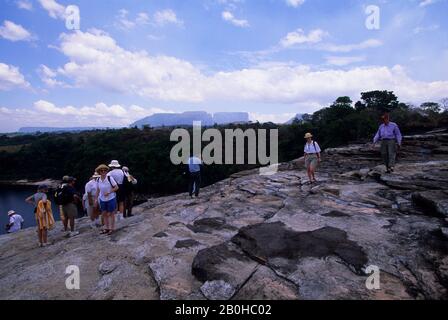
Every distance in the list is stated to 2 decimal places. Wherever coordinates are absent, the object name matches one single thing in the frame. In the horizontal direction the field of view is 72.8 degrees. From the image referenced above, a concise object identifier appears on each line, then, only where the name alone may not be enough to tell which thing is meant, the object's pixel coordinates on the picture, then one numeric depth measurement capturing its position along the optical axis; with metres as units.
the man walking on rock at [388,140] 8.40
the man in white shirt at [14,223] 9.98
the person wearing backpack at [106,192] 6.38
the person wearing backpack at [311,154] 8.84
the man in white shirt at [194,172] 9.38
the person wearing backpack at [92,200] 7.68
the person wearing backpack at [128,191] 7.99
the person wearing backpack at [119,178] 7.53
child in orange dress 6.77
